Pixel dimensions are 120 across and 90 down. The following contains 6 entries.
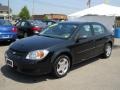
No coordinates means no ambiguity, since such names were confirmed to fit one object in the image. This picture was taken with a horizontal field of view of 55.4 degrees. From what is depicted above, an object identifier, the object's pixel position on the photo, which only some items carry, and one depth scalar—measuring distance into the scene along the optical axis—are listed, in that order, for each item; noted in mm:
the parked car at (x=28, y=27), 7748
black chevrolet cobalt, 2841
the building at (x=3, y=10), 49757
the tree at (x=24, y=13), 40514
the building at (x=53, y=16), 44302
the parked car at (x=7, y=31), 5976
